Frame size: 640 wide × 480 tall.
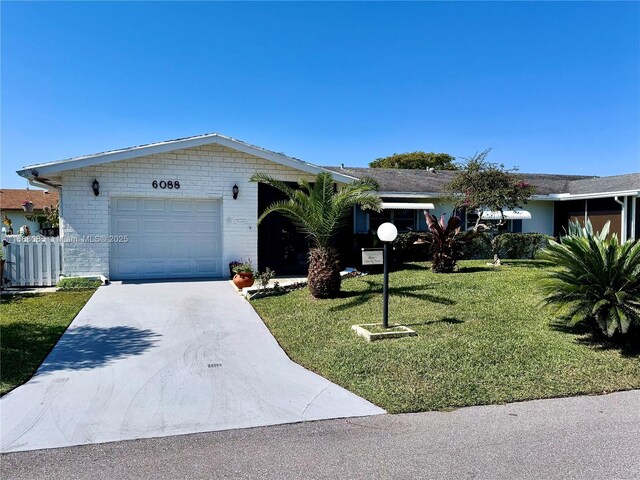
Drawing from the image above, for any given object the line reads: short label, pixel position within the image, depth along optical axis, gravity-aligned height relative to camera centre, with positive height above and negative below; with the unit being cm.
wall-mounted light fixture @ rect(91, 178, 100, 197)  1205 +110
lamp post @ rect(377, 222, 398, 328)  745 -19
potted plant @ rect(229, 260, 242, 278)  1263 -95
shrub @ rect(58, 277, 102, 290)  1143 -134
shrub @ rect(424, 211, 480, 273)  1196 -30
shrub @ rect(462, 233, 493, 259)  1633 -68
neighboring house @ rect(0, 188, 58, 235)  3447 +207
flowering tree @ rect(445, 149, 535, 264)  1395 +133
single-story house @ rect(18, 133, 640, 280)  1208 +57
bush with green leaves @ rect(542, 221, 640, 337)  646 -76
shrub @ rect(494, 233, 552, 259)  1691 -52
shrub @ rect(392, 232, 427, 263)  1462 -60
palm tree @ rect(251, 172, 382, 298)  997 +37
